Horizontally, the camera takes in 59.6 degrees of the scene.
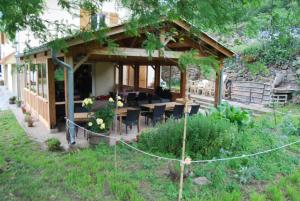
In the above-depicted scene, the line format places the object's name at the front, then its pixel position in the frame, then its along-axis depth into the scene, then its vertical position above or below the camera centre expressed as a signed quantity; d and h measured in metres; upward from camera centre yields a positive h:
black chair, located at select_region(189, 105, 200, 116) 9.20 -1.08
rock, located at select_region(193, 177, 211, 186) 4.51 -1.79
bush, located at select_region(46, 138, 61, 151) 6.46 -1.68
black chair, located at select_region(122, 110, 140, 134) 7.68 -1.17
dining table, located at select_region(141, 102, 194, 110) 9.19 -0.99
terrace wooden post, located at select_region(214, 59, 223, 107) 9.80 -0.54
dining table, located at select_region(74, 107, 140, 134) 7.57 -1.13
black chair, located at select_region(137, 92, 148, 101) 11.28 -0.84
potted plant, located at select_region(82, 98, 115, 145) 6.75 -1.17
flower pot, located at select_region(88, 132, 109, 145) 6.75 -1.60
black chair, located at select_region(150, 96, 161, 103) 10.73 -0.90
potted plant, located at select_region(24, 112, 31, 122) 9.42 -1.46
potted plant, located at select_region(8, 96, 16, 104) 14.57 -1.33
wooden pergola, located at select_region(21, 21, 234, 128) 6.79 +0.72
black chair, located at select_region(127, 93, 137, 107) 10.19 -0.93
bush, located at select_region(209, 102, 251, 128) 7.81 -1.11
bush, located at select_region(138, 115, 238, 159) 5.74 -1.33
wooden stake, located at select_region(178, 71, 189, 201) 3.40 -1.08
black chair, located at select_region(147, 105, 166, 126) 8.55 -1.16
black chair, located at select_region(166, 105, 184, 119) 9.01 -1.15
